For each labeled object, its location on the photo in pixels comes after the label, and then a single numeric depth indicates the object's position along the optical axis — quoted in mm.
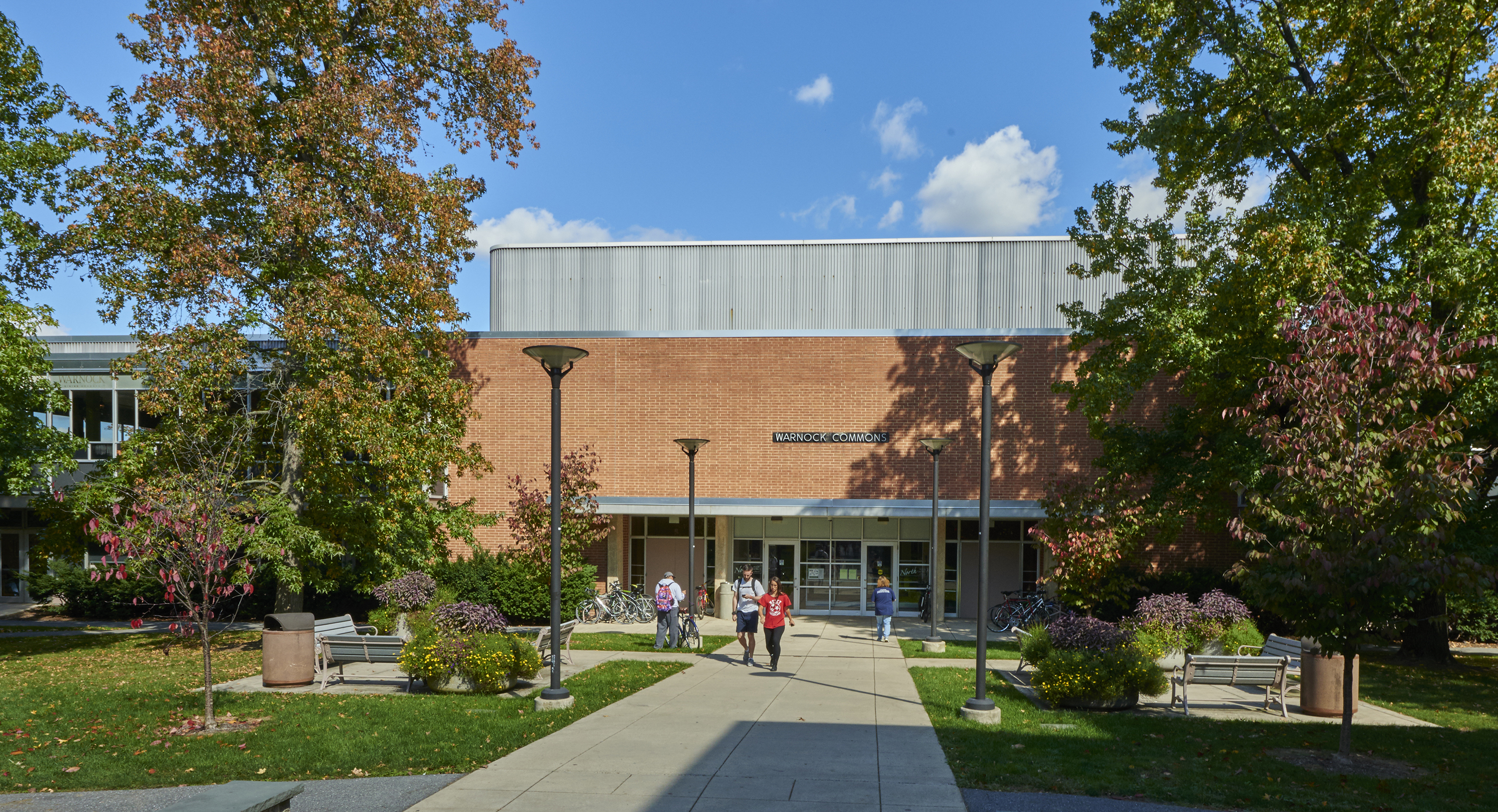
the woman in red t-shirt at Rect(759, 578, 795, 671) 15031
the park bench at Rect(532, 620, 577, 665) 14297
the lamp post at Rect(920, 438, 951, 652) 19812
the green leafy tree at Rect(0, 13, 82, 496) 16375
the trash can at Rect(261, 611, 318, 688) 13016
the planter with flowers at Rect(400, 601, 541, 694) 12320
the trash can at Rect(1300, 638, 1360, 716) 11922
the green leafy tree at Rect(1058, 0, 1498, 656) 14516
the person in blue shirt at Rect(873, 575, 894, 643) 20234
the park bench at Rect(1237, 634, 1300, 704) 13531
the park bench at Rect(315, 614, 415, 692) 13172
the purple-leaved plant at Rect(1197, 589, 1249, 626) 15688
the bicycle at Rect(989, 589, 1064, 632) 22250
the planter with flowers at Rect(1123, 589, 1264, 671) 15500
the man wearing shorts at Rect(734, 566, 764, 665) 15547
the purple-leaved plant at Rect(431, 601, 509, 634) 13117
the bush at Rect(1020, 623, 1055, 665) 12812
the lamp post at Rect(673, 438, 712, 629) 18828
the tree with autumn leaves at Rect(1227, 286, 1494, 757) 8305
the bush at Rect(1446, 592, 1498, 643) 20469
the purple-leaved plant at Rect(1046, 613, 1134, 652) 12188
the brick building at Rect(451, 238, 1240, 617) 23203
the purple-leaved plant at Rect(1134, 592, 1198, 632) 15688
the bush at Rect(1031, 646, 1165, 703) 11523
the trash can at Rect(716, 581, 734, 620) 25000
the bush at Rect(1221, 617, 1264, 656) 15352
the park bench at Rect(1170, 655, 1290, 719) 11750
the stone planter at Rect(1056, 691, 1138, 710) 11633
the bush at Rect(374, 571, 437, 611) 19234
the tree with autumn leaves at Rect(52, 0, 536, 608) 17141
